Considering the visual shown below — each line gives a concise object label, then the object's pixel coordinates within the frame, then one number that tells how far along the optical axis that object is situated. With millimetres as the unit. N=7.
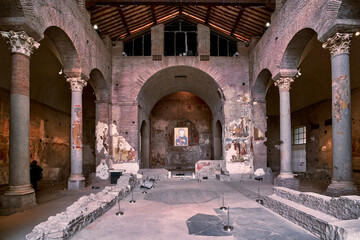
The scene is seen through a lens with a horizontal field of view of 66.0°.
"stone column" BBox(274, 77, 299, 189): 11350
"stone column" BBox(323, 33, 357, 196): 7578
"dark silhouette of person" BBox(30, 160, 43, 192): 10820
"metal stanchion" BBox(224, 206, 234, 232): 5544
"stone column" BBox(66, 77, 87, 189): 11266
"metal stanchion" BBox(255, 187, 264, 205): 8173
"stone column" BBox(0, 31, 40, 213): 7406
